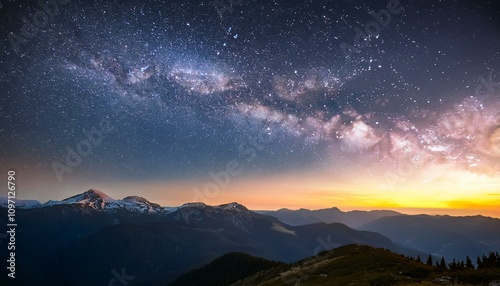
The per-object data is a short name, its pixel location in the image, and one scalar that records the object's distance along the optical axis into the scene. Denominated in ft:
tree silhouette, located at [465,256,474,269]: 154.57
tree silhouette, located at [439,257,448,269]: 167.16
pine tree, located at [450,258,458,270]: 150.45
